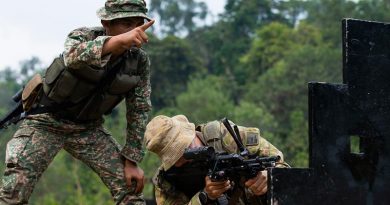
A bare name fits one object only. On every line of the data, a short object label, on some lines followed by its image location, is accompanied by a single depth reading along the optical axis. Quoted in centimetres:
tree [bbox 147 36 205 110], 7107
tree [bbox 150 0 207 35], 10680
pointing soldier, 708
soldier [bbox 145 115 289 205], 723
